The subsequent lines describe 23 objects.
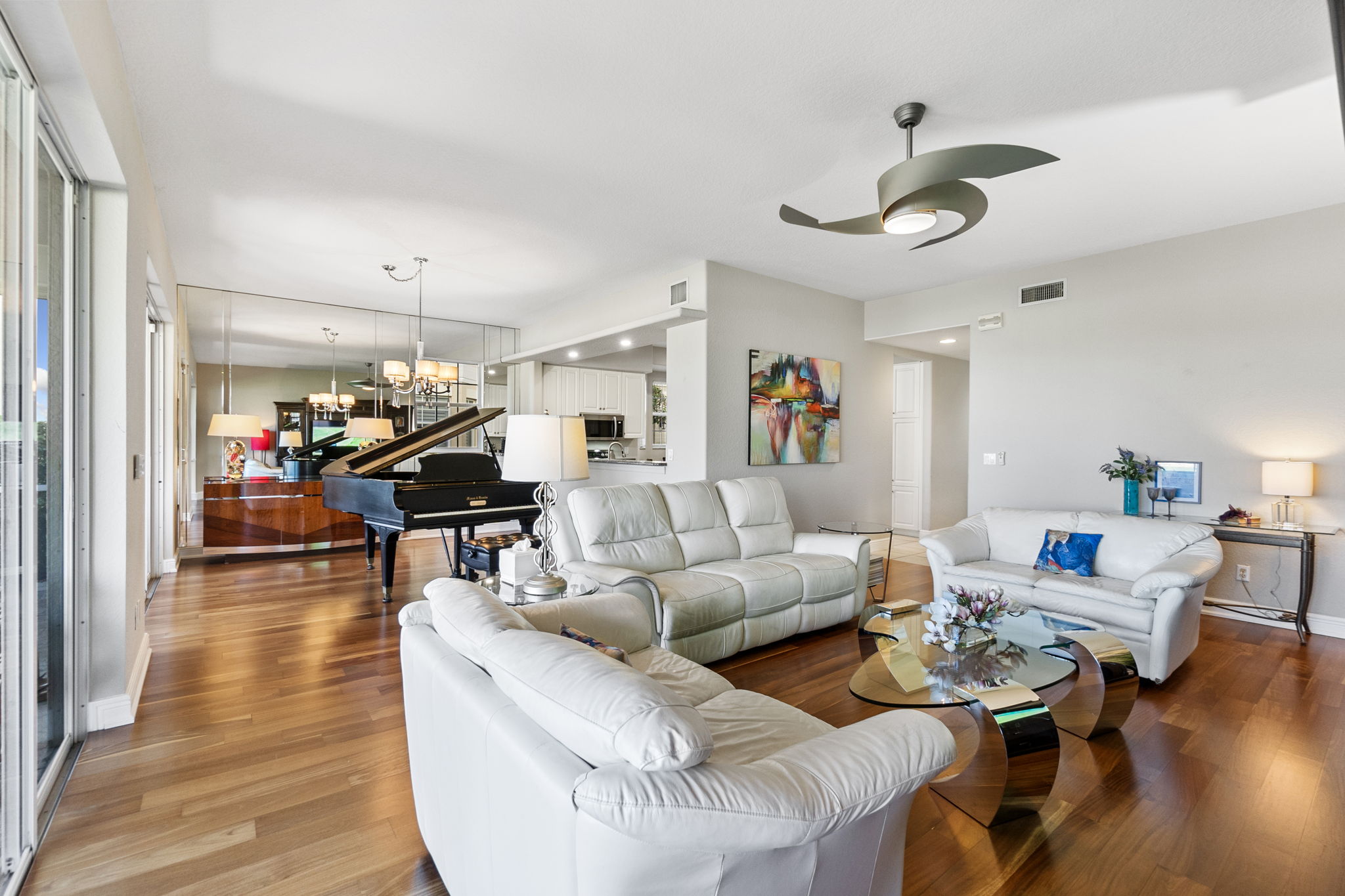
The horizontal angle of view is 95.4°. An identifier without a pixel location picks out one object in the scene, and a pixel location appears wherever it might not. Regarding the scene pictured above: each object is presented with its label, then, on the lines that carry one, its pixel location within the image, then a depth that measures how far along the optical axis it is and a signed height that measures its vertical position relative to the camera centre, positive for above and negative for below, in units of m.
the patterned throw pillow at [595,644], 1.76 -0.59
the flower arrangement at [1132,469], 4.49 -0.17
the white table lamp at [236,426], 5.82 +0.18
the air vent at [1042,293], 5.05 +1.28
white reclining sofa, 3.15 -0.70
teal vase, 4.52 -0.39
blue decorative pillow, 3.72 -0.66
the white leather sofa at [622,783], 0.94 -0.59
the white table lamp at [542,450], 2.65 -0.02
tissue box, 2.83 -0.56
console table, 3.67 -0.57
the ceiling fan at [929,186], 2.32 +1.07
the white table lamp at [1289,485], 3.73 -0.24
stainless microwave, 8.23 +0.24
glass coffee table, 1.87 -0.82
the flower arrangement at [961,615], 2.37 -0.67
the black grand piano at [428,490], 4.27 -0.33
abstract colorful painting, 5.44 +0.33
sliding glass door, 1.62 -0.07
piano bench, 4.14 -0.75
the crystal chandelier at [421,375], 5.79 +0.69
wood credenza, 5.72 -0.69
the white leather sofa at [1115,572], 3.02 -0.74
